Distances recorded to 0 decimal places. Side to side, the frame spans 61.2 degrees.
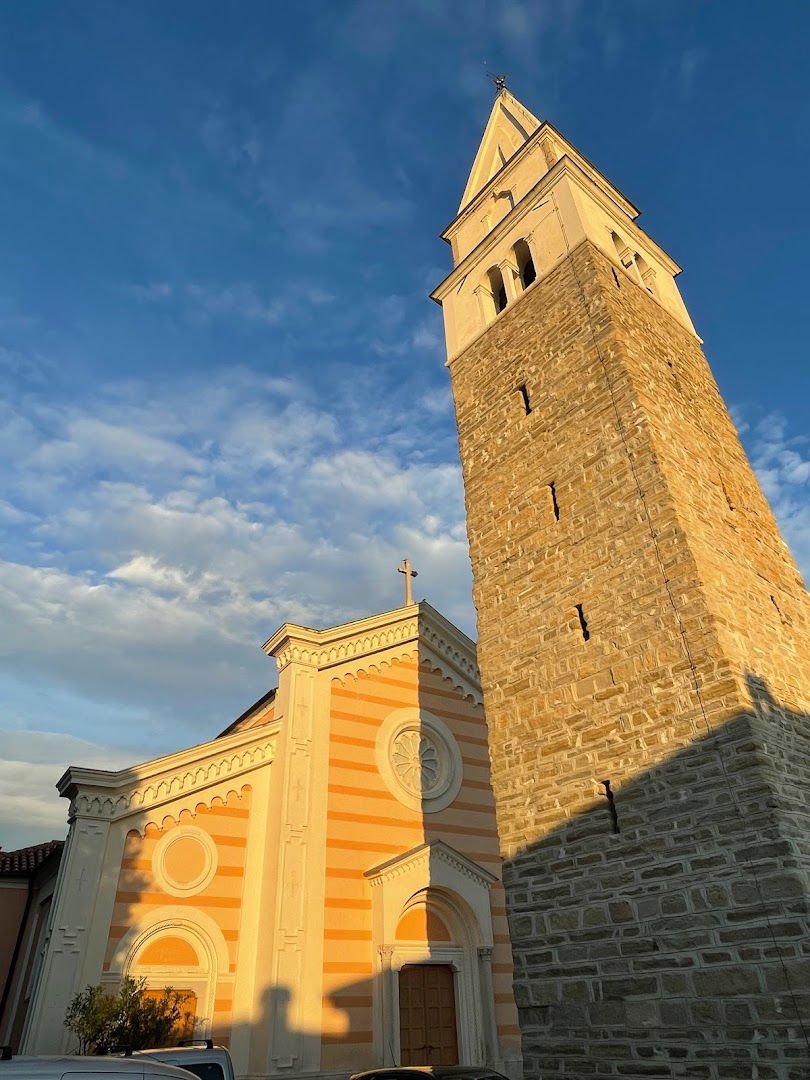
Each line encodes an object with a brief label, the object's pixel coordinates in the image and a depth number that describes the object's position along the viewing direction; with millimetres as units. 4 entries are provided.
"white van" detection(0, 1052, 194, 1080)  3312
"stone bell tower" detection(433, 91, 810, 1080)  6742
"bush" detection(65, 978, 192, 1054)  9281
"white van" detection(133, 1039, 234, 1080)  6859
